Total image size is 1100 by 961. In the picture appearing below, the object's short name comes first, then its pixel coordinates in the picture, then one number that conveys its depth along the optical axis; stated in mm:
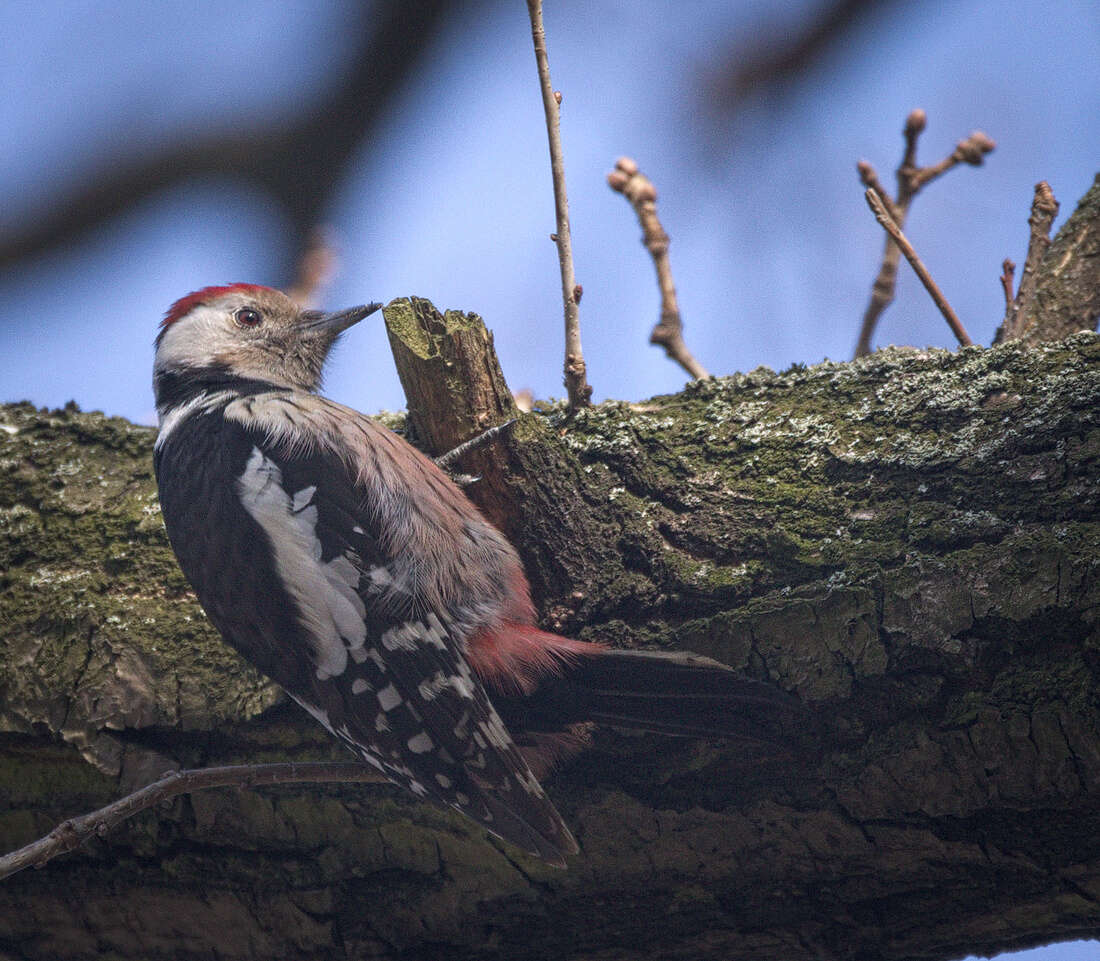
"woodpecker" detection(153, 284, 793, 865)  3777
